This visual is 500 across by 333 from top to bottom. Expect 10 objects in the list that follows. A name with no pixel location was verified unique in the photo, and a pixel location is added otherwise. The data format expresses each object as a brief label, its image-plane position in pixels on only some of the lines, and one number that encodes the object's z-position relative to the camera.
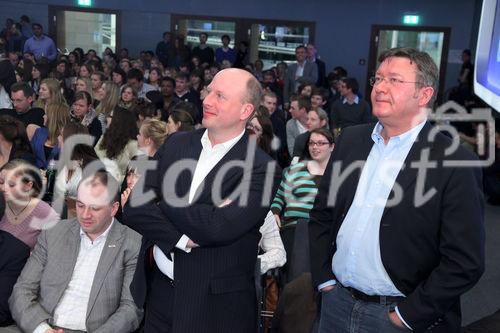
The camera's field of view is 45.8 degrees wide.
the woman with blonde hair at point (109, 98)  6.11
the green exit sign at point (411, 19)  13.14
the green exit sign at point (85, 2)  13.77
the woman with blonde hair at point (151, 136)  4.23
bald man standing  2.02
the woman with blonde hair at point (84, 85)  7.22
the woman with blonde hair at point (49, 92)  5.80
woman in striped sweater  3.93
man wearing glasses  1.79
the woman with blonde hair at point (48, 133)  4.60
